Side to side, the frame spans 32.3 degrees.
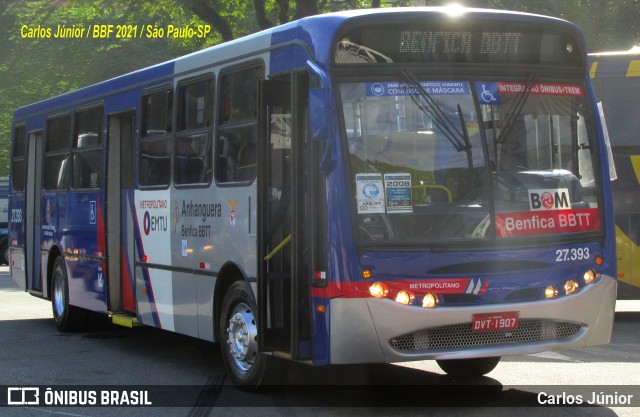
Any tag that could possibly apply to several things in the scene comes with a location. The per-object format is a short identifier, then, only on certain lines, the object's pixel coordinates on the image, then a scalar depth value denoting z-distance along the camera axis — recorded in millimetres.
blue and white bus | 7625
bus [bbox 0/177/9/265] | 35812
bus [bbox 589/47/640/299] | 13961
